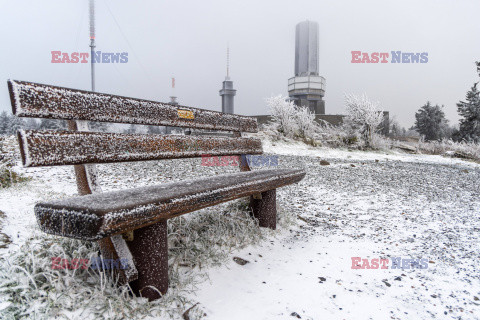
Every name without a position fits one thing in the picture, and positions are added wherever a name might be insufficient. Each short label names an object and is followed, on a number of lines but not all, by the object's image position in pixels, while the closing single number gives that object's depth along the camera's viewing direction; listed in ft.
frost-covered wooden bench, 3.96
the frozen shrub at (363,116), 44.78
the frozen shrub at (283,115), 44.96
